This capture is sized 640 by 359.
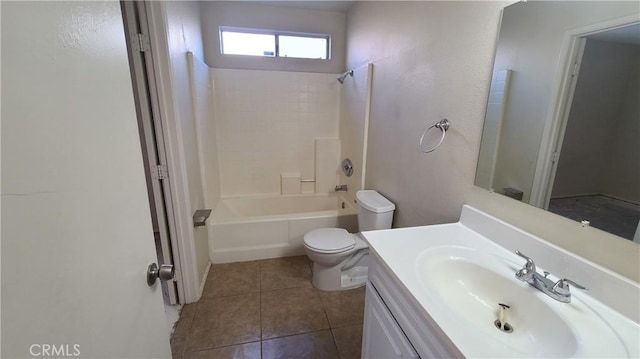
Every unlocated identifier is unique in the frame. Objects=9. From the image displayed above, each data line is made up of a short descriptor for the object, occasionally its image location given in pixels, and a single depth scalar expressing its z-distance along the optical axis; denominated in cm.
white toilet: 187
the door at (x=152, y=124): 136
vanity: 66
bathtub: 231
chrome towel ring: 137
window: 274
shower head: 263
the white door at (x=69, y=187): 37
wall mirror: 75
